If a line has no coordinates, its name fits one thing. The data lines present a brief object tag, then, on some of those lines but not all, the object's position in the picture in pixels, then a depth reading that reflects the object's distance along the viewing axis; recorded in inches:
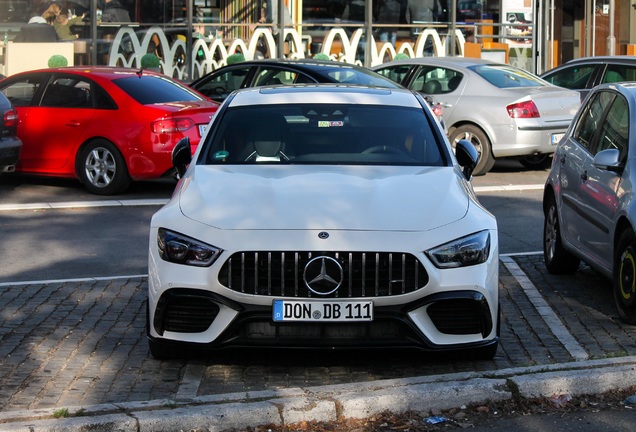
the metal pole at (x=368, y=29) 1091.3
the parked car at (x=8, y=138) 559.2
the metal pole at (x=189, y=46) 1016.9
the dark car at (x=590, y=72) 722.8
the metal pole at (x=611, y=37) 1209.5
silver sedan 657.0
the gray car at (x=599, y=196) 317.1
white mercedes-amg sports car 254.4
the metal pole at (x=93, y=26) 976.9
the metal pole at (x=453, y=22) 1128.2
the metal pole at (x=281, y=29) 1055.6
